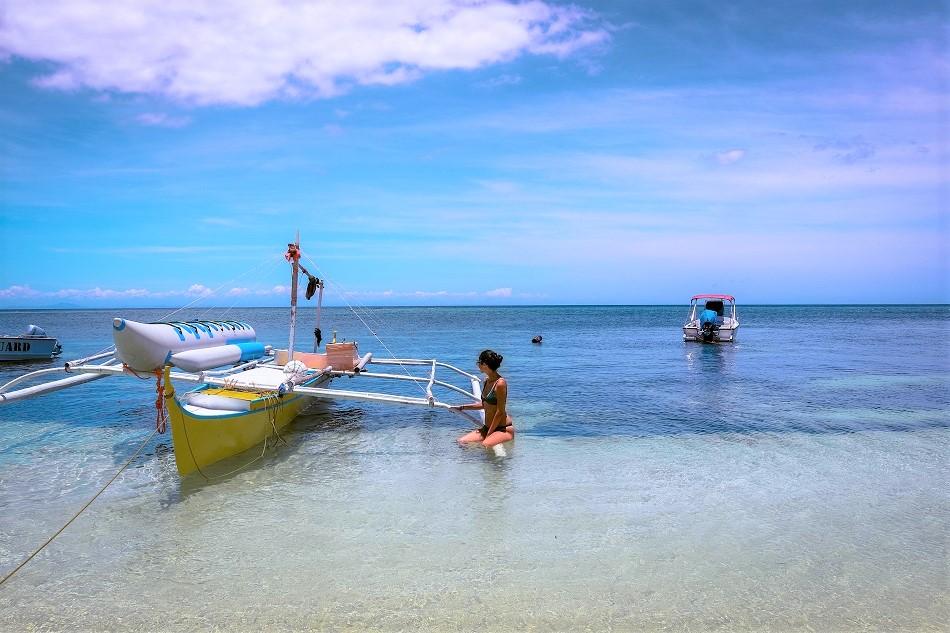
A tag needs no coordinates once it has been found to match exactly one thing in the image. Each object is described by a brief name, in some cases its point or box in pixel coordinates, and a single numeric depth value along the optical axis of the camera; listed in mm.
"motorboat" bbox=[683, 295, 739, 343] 31891
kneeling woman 8828
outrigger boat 6938
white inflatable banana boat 6719
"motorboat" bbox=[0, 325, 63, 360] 22422
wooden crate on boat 11391
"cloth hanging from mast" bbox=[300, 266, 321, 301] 10880
